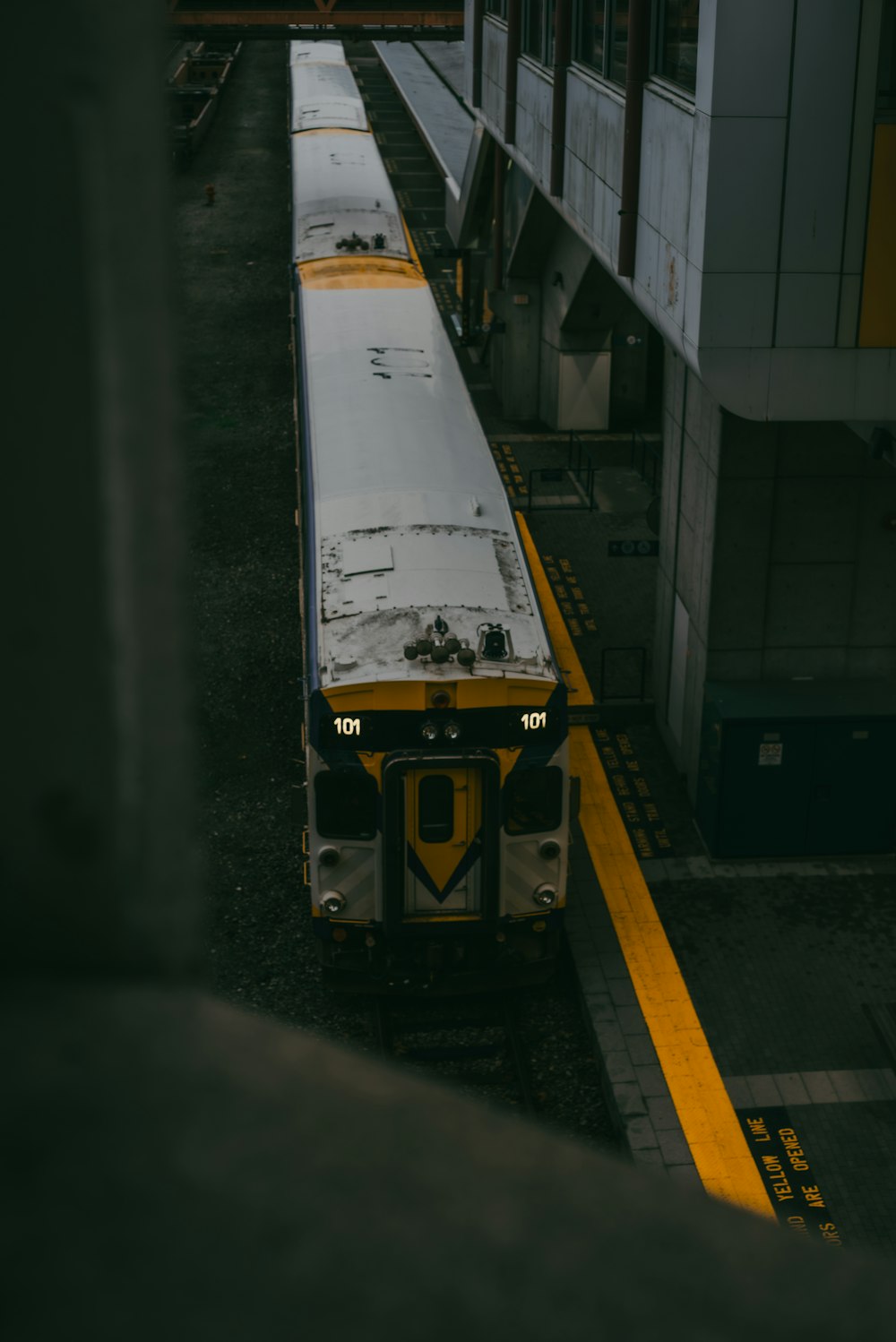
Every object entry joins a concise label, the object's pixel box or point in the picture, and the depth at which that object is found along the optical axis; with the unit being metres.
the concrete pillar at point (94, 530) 0.92
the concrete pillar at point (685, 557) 15.70
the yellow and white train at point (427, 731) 11.82
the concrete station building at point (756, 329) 11.52
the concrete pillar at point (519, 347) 30.80
